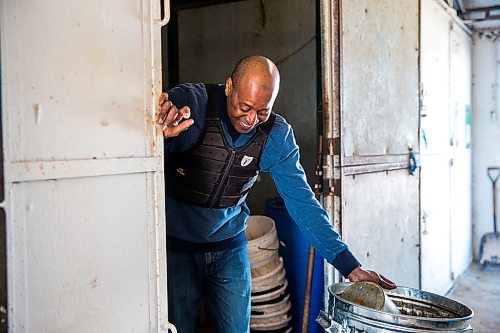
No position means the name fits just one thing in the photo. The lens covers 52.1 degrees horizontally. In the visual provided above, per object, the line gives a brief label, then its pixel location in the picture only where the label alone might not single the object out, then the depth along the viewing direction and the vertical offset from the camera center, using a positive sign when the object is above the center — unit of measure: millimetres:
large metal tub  1542 -526
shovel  6113 -1099
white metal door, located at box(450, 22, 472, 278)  5223 +71
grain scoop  1724 -493
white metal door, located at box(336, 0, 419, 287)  2891 +137
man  1937 -147
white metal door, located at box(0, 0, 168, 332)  1195 -19
